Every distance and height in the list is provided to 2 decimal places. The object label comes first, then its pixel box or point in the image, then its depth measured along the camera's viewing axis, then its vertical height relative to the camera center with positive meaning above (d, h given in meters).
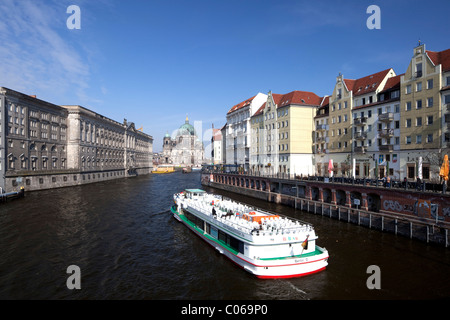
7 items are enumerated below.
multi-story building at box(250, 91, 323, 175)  77.25 +8.49
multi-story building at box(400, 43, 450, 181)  46.25 +8.81
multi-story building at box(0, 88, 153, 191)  72.94 +6.59
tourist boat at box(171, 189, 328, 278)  23.69 -7.64
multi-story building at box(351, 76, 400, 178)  54.84 +5.98
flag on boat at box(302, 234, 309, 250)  23.94 -7.16
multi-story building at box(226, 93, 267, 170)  99.25 +12.32
